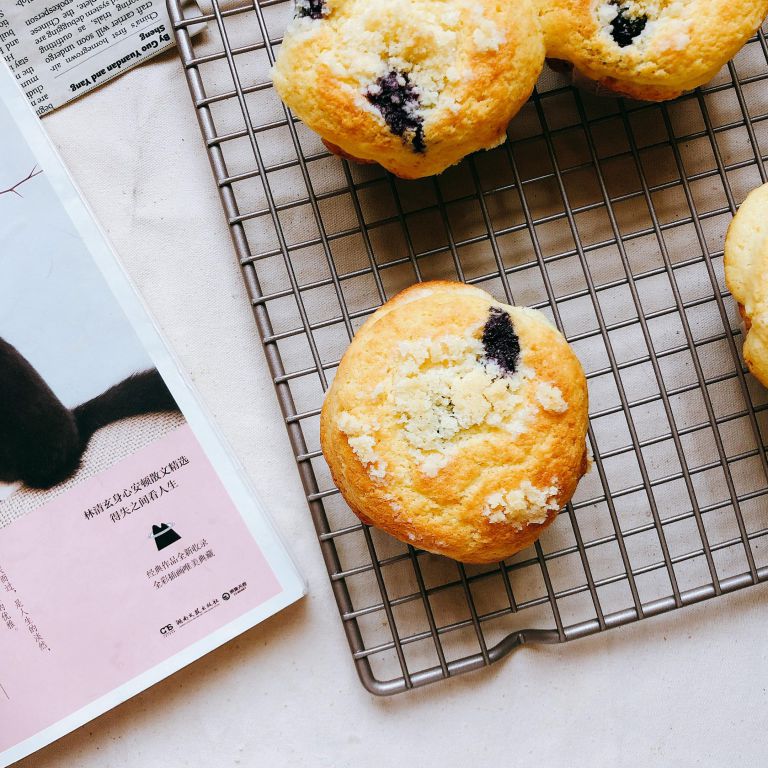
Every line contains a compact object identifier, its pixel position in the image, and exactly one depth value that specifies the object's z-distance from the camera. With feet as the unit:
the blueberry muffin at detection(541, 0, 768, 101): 1.57
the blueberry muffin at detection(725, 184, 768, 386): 1.58
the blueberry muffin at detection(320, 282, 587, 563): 1.55
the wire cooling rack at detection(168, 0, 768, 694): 1.69
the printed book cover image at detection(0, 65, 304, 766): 1.71
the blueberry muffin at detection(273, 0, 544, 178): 1.55
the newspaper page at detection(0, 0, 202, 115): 1.70
